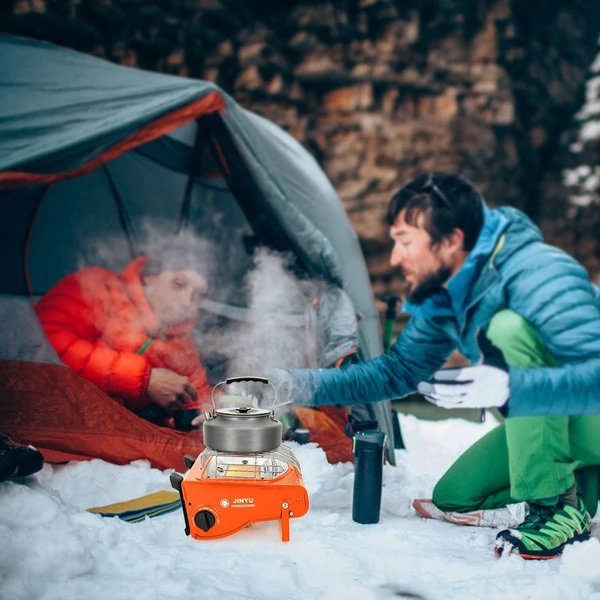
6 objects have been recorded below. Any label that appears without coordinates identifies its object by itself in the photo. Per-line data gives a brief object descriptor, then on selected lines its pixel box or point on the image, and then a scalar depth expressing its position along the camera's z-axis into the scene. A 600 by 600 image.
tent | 2.09
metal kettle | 1.22
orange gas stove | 1.25
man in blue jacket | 1.38
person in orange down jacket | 2.23
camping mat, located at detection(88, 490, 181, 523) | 1.61
